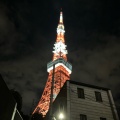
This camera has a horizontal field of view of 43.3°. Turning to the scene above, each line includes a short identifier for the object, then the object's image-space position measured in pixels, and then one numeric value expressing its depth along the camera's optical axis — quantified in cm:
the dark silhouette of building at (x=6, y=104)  1280
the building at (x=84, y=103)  1445
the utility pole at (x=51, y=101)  1018
